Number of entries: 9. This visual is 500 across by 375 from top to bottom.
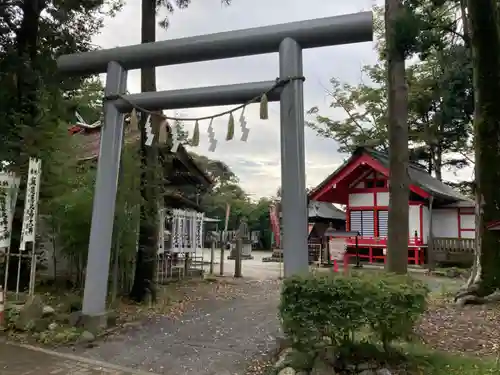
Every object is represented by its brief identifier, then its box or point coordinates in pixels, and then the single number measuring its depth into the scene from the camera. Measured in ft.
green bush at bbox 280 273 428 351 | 12.67
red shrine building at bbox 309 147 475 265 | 54.90
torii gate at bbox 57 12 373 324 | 16.99
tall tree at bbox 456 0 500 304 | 23.20
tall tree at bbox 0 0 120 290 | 27.78
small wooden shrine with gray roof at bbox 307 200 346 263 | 66.75
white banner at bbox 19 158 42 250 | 23.09
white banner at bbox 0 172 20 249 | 23.95
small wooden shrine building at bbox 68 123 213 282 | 32.58
